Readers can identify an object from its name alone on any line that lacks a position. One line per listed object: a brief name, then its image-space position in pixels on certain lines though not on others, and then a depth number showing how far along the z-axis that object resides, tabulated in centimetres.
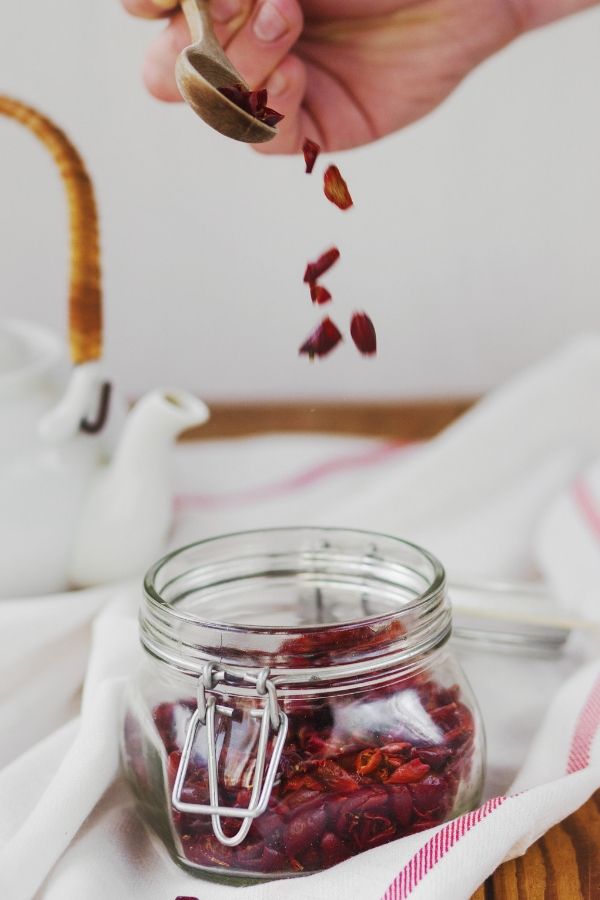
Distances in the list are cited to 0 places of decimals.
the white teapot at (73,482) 79
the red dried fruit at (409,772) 58
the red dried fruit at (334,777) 57
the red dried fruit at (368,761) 57
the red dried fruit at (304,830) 57
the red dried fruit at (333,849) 58
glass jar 57
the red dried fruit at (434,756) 58
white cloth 58
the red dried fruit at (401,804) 58
